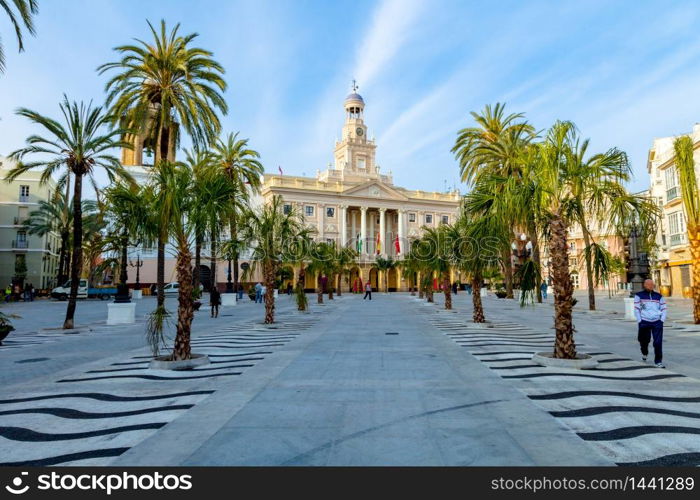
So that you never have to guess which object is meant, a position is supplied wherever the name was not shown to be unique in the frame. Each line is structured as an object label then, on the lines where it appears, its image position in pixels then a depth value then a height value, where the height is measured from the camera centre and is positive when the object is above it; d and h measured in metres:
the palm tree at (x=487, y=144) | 34.34 +10.80
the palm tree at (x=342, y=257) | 49.08 +3.34
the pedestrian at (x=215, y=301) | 23.95 -0.54
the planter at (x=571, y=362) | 9.25 -1.51
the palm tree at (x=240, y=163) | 33.53 +9.03
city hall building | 77.25 +14.54
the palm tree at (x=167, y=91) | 22.89 +9.83
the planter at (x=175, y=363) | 9.42 -1.44
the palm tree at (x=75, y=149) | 18.66 +5.73
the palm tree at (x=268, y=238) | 19.03 +2.10
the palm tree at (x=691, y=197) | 17.50 +3.14
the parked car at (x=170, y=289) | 52.96 +0.27
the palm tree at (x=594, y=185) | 10.45 +2.34
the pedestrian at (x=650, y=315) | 9.32 -0.62
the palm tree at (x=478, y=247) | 11.45 +1.29
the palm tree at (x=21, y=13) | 11.23 +6.63
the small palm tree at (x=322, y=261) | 39.41 +2.33
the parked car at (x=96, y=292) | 47.31 +0.06
